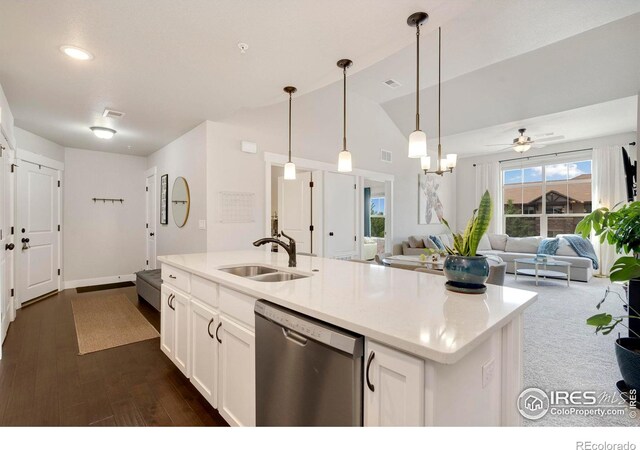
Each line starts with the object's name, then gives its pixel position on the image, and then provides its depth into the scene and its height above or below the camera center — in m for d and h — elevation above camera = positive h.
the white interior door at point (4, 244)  2.91 -0.25
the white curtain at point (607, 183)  6.03 +0.81
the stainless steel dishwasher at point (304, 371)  1.02 -0.59
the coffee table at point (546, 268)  5.42 -0.91
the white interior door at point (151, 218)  5.38 +0.04
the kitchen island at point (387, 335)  0.89 -0.45
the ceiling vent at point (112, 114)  3.28 +1.21
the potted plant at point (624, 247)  1.75 -0.17
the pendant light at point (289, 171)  3.01 +0.51
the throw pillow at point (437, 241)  6.67 -0.45
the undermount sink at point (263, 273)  2.04 -0.39
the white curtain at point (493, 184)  7.73 +0.98
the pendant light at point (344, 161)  2.57 +0.52
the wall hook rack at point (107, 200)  5.37 +0.38
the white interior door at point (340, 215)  4.82 +0.10
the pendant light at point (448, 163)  3.91 +0.82
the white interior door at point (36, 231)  4.08 -0.17
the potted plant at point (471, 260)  1.38 -0.18
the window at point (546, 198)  6.75 +0.59
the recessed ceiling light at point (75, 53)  2.08 +1.21
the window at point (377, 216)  9.62 +0.17
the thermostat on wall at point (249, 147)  3.83 +0.96
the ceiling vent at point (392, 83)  4.59 +2.18
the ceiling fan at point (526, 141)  5.41 +1.65
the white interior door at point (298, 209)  4.72 +0.19
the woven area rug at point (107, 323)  2.98 -1.21
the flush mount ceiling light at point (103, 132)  3.87 +1.16
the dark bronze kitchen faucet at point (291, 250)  2.18 -0.22
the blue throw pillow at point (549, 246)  6.22 -0.52
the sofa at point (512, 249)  5.70 -0.62
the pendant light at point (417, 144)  2.13 +0.56
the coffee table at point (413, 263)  4.35 -0.64
